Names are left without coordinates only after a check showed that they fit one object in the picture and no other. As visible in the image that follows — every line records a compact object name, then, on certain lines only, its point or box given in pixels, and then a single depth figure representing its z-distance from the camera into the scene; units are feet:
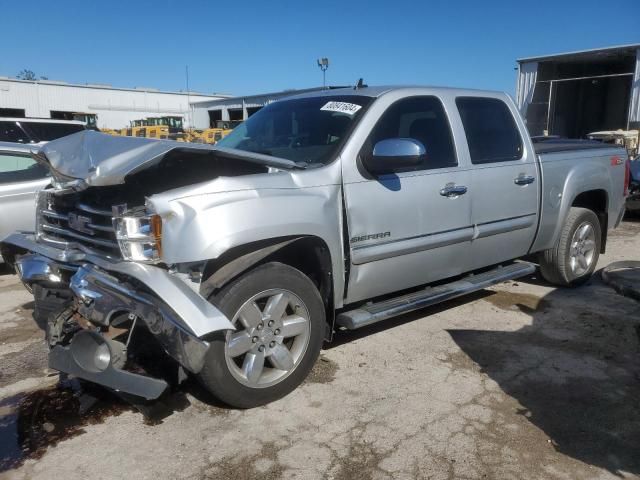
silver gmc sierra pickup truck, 9.05
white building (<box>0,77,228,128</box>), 146.72
